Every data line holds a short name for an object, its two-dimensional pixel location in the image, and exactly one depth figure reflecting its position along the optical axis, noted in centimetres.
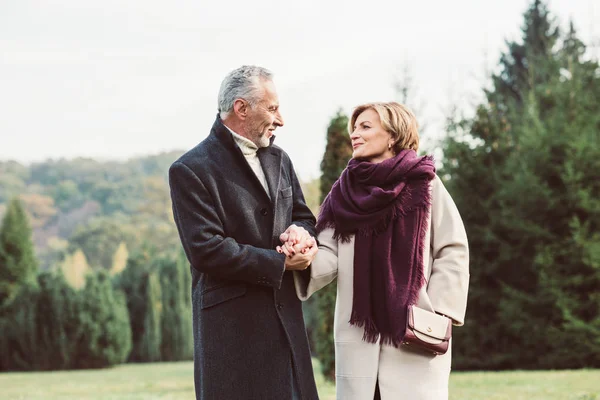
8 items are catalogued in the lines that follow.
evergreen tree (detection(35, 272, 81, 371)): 1872
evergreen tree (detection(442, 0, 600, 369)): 1427
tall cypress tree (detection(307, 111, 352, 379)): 990
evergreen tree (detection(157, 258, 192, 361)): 2150
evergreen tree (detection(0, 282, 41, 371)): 1881
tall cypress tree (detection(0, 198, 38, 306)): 2064
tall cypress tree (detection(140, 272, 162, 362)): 2134
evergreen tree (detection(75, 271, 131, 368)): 1881
